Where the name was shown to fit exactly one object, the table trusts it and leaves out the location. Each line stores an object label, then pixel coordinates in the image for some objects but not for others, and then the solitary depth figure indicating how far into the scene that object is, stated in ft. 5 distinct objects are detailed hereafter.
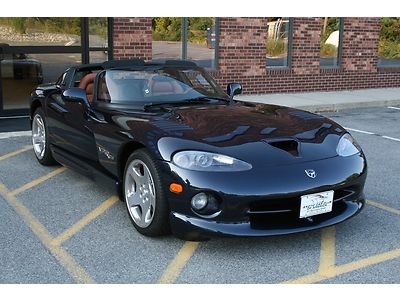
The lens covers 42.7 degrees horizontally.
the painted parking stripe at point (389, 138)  25.82
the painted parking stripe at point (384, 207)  15.01
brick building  31.86
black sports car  11.48
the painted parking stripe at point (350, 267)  10.71
